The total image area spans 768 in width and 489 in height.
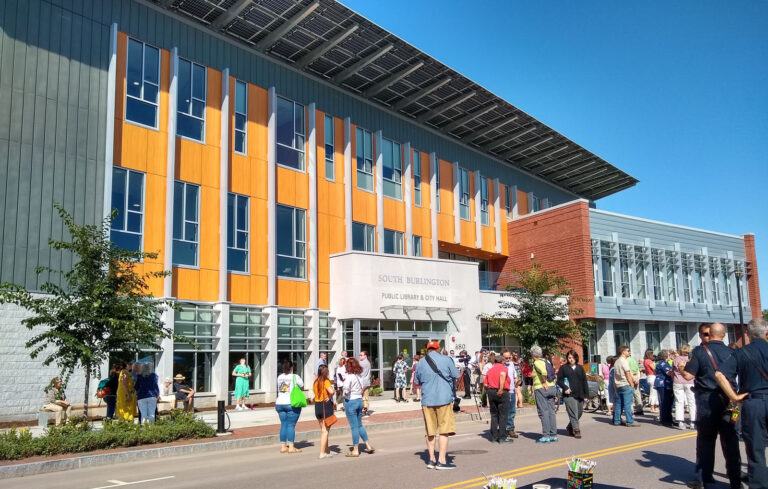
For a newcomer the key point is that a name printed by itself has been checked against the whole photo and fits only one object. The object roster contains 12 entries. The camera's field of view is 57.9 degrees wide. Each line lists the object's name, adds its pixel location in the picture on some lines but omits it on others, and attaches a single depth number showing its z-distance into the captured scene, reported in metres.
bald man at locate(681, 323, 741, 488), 8.07
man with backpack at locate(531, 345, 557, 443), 13.41
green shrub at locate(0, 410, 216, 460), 12.51
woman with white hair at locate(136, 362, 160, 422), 15.44
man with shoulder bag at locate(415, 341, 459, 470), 10.33
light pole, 42.28
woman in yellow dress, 15.20
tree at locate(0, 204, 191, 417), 14.67
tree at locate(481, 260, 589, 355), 25.61
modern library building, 20.56
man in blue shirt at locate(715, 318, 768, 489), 7.19
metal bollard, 15.33
